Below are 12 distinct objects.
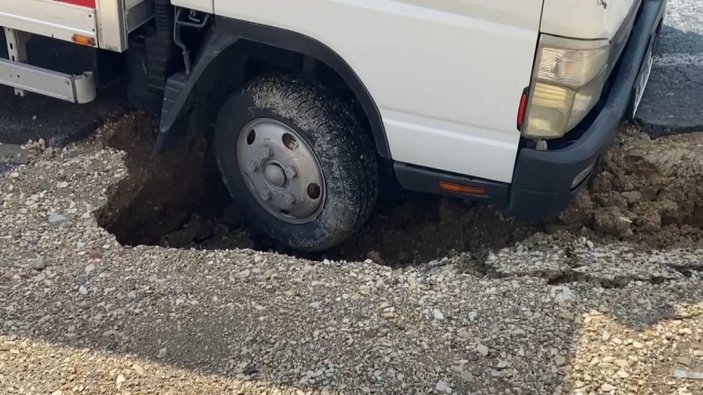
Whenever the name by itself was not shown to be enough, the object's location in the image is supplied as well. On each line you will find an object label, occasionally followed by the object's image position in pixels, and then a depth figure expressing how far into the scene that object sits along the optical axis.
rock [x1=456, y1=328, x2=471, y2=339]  3.54
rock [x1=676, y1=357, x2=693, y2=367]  3.41
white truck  3.47
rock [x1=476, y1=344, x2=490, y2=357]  3.45
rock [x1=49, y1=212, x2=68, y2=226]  4.21
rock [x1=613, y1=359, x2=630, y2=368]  3.40
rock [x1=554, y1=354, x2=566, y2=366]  3.41
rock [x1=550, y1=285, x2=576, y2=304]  3.71
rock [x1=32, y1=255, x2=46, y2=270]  3.93
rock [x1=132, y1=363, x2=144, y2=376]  3.39
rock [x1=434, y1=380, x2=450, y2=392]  3.31
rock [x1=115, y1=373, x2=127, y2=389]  3.35
